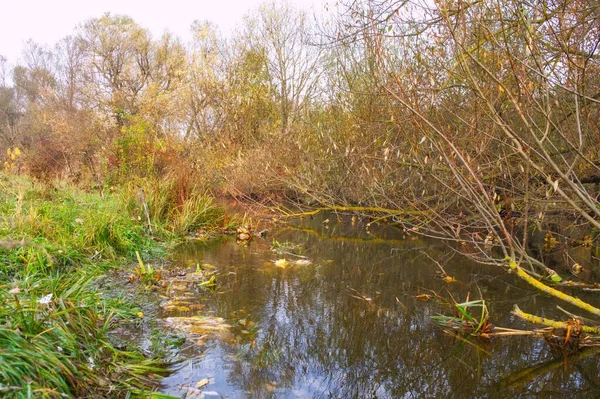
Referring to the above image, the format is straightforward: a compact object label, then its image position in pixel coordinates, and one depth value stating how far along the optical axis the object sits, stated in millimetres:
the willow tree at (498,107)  2994
